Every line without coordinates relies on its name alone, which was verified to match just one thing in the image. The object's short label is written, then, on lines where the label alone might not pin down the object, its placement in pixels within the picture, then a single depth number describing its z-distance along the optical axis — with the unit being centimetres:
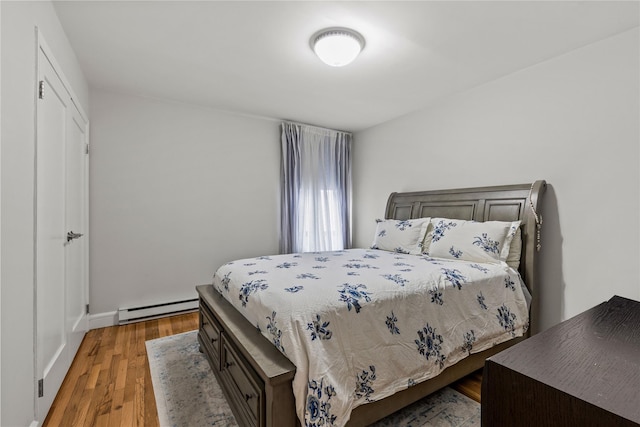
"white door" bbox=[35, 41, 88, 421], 155
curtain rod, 409
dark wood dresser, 67
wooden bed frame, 126
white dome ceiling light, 203
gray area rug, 161
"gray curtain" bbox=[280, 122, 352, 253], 402
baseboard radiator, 304
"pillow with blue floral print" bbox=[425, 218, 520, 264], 237
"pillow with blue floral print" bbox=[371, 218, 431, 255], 299
